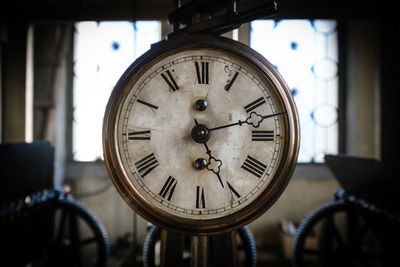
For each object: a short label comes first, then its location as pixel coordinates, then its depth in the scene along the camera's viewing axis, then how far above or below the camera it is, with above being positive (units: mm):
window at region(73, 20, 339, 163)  1734 +471
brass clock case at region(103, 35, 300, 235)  601 -12
